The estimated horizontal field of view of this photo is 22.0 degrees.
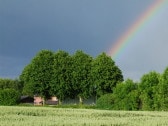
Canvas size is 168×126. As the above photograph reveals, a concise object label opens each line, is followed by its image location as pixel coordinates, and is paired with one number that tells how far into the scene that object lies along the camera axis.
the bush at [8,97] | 105.75
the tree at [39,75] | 122.50
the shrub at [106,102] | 92.91
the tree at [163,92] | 78.50
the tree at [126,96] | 86.19
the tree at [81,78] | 120.69
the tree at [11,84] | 185.62
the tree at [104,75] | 117.12
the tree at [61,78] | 120.56
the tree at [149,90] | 82.06
